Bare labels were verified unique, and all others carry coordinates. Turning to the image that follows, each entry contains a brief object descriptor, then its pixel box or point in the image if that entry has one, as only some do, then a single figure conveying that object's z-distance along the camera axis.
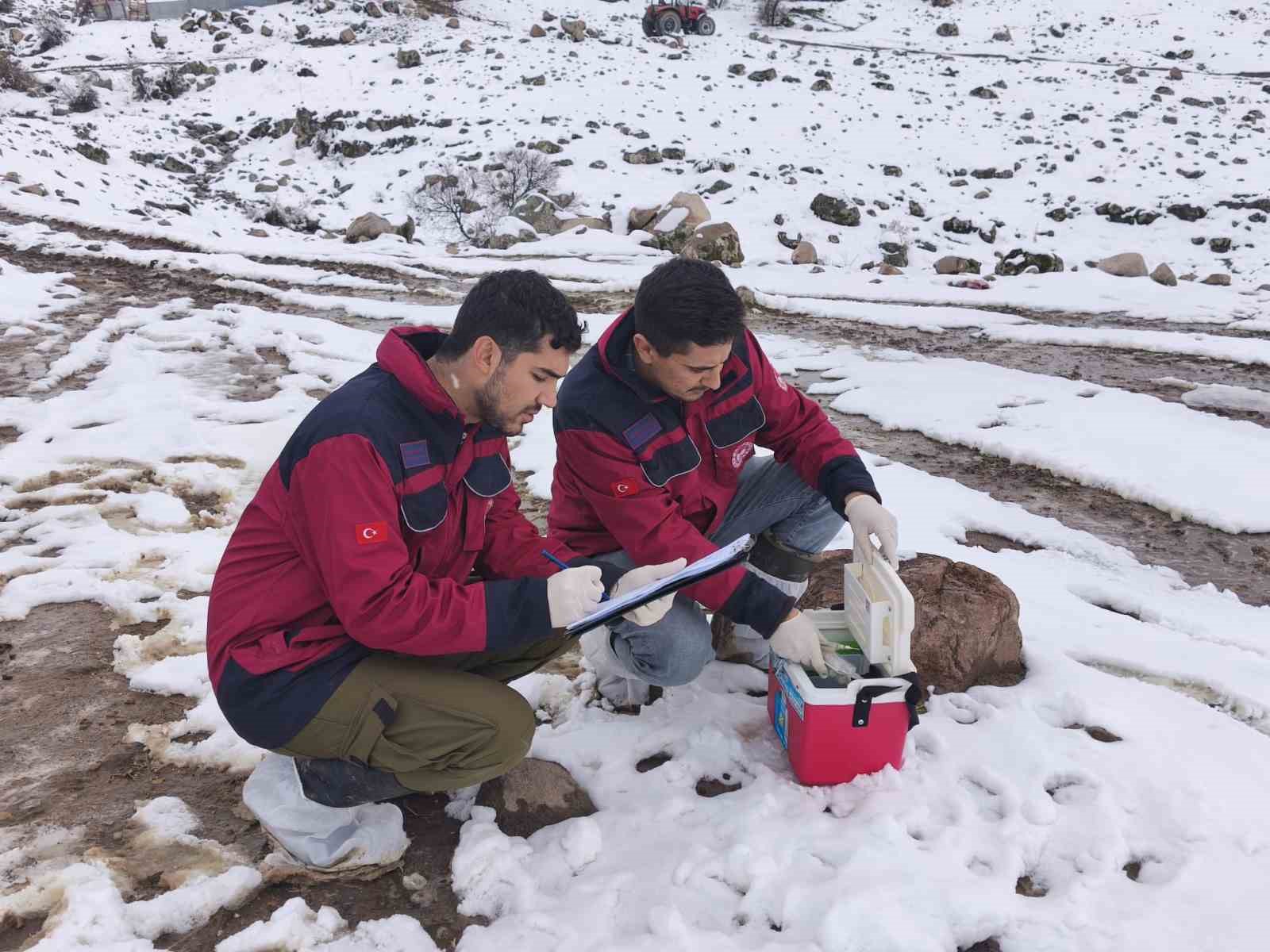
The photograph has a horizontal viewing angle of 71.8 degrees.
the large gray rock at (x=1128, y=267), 10.00
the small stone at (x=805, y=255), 11.38
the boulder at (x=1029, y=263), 9.98
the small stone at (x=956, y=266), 10.71
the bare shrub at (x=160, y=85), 22.78
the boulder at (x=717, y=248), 10.18
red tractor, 24.97
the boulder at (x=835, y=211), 14.43
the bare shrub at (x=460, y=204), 14.68
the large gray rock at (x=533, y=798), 2.12
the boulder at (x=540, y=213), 13.62
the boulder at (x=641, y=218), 13.27
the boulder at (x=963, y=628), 2.48
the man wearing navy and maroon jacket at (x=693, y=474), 2.12
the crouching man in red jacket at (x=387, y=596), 1.72
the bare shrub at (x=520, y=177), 15.75
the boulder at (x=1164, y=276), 9.38
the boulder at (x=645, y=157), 17.25
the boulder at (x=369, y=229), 12.31
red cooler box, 1.96
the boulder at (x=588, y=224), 12.98
